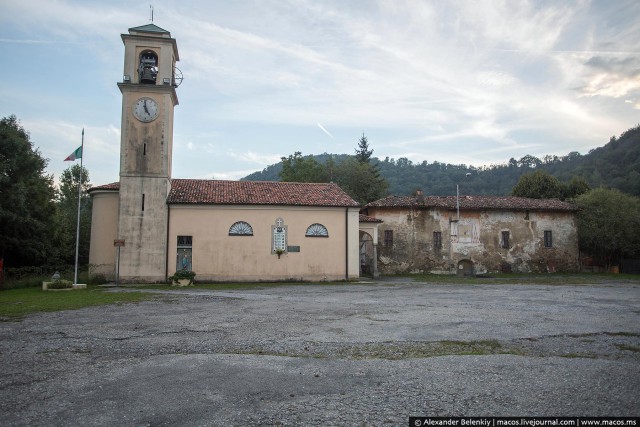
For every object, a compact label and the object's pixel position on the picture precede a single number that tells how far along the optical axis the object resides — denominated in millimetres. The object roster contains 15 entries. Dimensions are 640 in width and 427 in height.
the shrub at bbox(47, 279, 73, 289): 20969
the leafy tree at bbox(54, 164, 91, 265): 36547
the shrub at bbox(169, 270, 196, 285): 24094
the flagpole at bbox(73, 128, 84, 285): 22094
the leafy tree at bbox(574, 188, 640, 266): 38812
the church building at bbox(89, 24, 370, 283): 25297
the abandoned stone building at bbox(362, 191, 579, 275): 36094
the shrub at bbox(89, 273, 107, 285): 24625
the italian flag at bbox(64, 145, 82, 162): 21906
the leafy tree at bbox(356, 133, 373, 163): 65812
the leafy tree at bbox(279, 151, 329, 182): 53016
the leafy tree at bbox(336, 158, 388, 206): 54781
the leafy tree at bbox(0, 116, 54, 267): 27672
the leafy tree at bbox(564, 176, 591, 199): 51750
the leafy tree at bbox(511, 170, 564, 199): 52156
